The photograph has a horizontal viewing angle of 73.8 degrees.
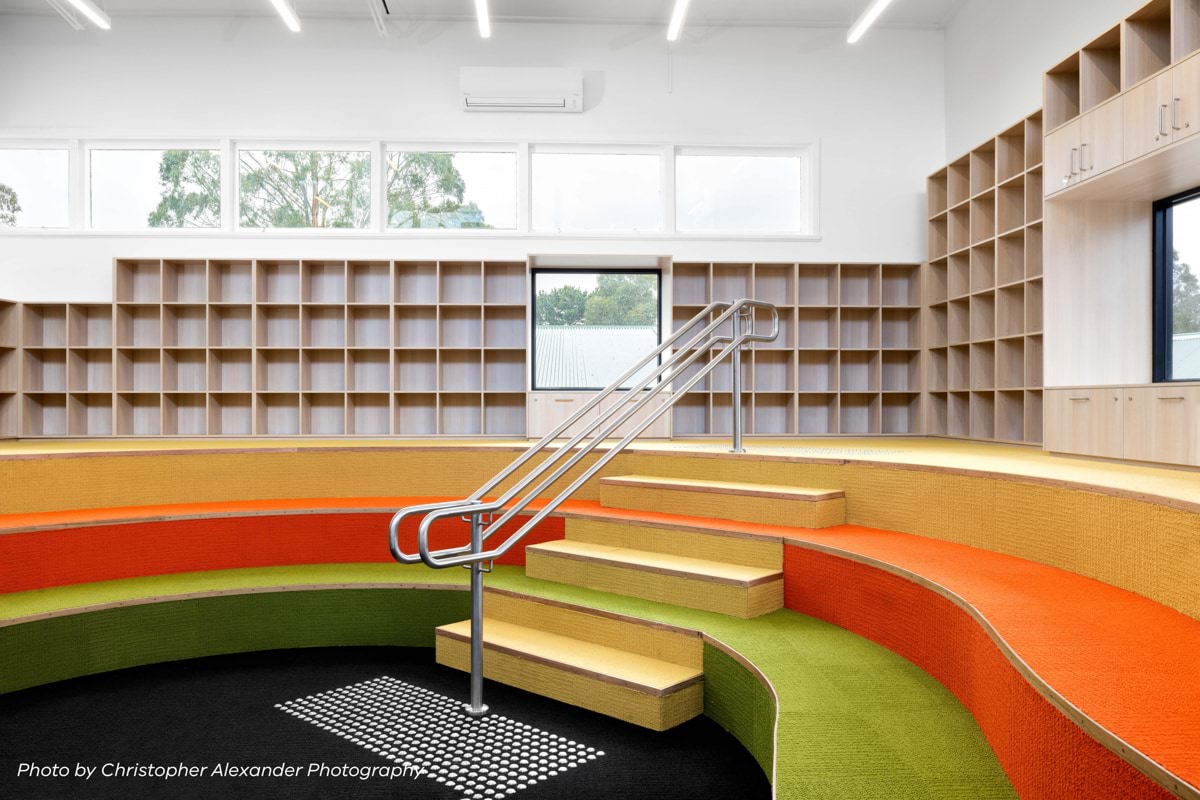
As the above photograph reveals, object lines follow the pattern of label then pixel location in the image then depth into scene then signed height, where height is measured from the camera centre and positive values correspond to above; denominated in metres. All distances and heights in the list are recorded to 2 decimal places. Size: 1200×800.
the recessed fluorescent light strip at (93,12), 5.41 +2.73
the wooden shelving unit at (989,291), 5.61 +0.87
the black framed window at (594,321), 7.42 +0.77
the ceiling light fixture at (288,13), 5.45 +2.73
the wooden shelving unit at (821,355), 7.13 +0.44
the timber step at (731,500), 3.46 -0.45
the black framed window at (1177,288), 4.69 +0.70
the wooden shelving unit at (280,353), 6.89 +0.45
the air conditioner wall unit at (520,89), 7.14 +2.82
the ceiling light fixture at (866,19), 5.43 +2.76
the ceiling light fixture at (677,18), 5.64 +2.81
